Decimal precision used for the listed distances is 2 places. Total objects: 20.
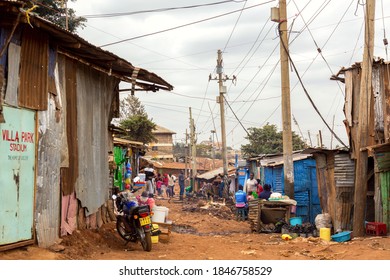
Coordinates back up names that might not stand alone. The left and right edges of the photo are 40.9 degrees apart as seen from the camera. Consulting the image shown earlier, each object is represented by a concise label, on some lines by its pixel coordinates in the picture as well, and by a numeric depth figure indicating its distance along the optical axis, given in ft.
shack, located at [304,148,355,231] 51.01
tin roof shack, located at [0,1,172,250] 25.41
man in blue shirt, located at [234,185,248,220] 71.24
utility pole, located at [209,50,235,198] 111.34
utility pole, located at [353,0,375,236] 42.24
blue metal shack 64.85
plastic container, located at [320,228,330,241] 44.50
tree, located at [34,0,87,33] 91.81
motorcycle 33.24
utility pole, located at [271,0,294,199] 56.80
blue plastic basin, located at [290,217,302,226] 51.67
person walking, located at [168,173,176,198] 132.36
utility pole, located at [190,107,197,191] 154.60
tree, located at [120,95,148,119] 212.64
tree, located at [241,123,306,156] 184.75
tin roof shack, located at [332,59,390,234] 47.65
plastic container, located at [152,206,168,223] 41.32
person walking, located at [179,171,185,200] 134.78
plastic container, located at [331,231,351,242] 43.39
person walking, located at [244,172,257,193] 75.46
